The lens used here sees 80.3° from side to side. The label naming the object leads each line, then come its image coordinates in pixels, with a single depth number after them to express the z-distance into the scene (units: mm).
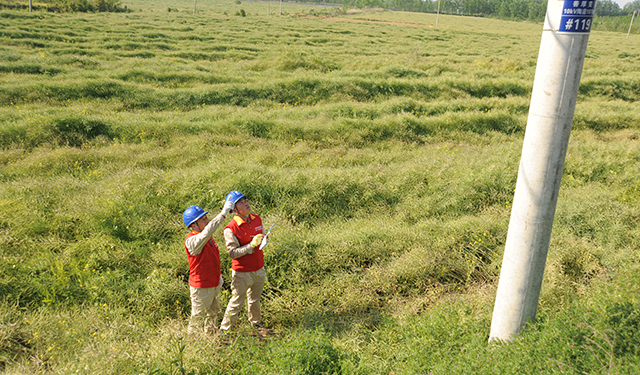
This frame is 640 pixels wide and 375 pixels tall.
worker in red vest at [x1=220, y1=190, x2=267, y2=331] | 4812
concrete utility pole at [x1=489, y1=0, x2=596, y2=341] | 2996
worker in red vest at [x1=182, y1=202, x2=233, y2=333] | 4625
